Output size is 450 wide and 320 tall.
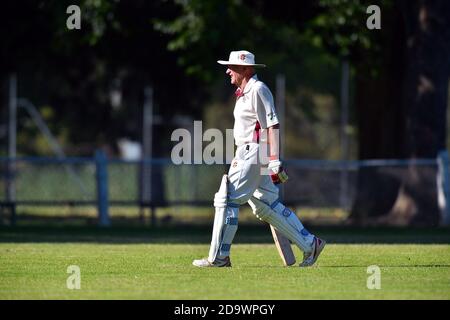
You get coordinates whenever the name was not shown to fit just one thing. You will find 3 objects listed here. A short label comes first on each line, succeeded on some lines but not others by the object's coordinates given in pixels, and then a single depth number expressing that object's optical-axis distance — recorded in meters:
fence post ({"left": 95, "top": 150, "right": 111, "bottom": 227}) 26.70
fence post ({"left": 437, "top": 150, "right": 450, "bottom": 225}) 25.81
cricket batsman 13.58
